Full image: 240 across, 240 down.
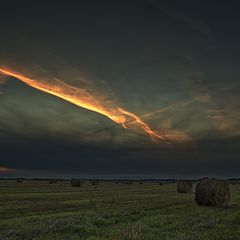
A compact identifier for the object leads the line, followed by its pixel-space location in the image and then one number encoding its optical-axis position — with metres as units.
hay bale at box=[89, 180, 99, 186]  82.38
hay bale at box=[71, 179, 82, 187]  67.12
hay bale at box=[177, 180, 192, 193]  50.43
